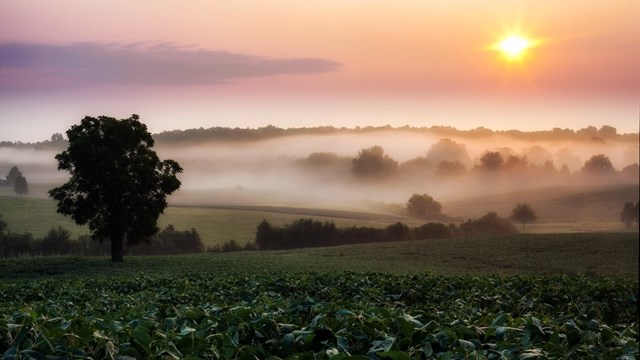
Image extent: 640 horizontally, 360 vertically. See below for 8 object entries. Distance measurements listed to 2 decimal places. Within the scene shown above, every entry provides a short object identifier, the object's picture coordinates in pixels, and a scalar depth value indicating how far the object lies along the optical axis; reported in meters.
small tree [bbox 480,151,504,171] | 159.75
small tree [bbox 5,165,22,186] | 183.50
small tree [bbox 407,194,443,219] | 145.12
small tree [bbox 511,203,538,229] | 111.50
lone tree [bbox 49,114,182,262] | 54.59
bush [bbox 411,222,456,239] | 96.81
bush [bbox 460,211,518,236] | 100.94
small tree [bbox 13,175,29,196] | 173.50
